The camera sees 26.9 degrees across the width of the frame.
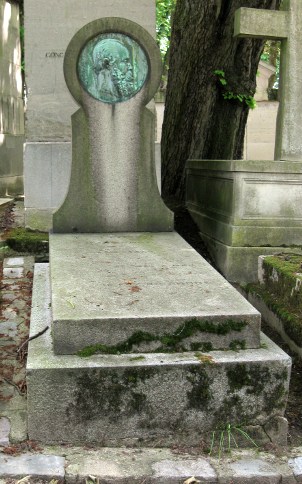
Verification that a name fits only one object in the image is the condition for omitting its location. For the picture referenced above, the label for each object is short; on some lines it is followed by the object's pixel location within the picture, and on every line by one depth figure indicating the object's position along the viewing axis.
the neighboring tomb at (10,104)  10.59
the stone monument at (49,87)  6.05
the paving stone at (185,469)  2.72
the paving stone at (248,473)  2.74
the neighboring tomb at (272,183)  5.43
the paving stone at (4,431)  2.84
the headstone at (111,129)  4.91
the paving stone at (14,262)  5.49
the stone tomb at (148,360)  2.89
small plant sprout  2.96
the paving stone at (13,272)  5.20
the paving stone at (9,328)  4.03
